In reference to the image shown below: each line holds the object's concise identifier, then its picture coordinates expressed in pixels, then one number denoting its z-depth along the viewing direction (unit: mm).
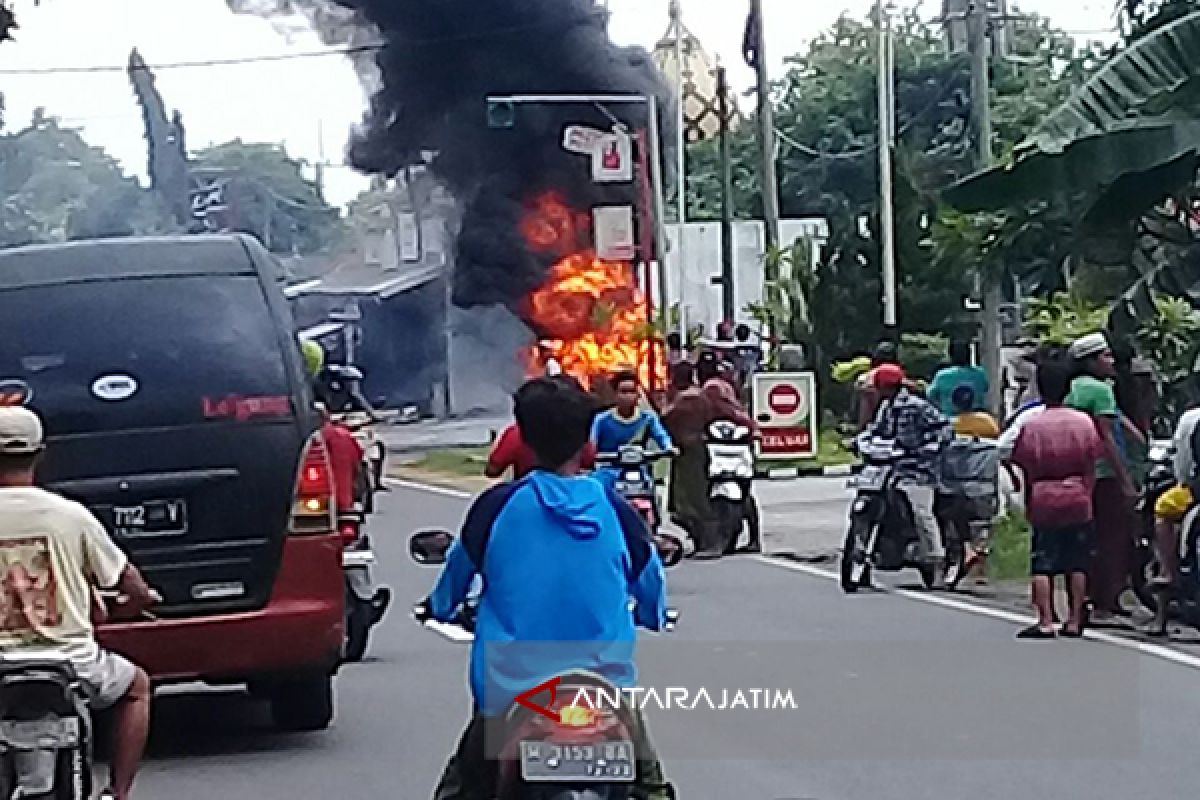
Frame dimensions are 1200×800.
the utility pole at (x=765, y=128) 37344
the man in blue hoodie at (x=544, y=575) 6402
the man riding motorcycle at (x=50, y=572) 7758
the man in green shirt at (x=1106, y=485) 15273
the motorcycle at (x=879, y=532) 17609
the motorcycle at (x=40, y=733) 7430
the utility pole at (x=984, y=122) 27016
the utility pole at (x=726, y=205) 42303
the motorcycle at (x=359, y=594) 13570
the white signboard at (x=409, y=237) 60156
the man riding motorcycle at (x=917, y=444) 17609
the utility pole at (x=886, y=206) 37062
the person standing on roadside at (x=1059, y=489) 14641
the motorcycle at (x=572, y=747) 6055
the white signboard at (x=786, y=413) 31828
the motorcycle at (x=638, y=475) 17781
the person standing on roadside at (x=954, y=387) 18859
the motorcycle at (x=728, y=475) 21719
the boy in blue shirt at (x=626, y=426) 18719
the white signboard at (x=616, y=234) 48969
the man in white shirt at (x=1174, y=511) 14281
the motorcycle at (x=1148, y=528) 15328
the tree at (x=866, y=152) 41812
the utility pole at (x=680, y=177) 54781
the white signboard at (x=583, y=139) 48500
